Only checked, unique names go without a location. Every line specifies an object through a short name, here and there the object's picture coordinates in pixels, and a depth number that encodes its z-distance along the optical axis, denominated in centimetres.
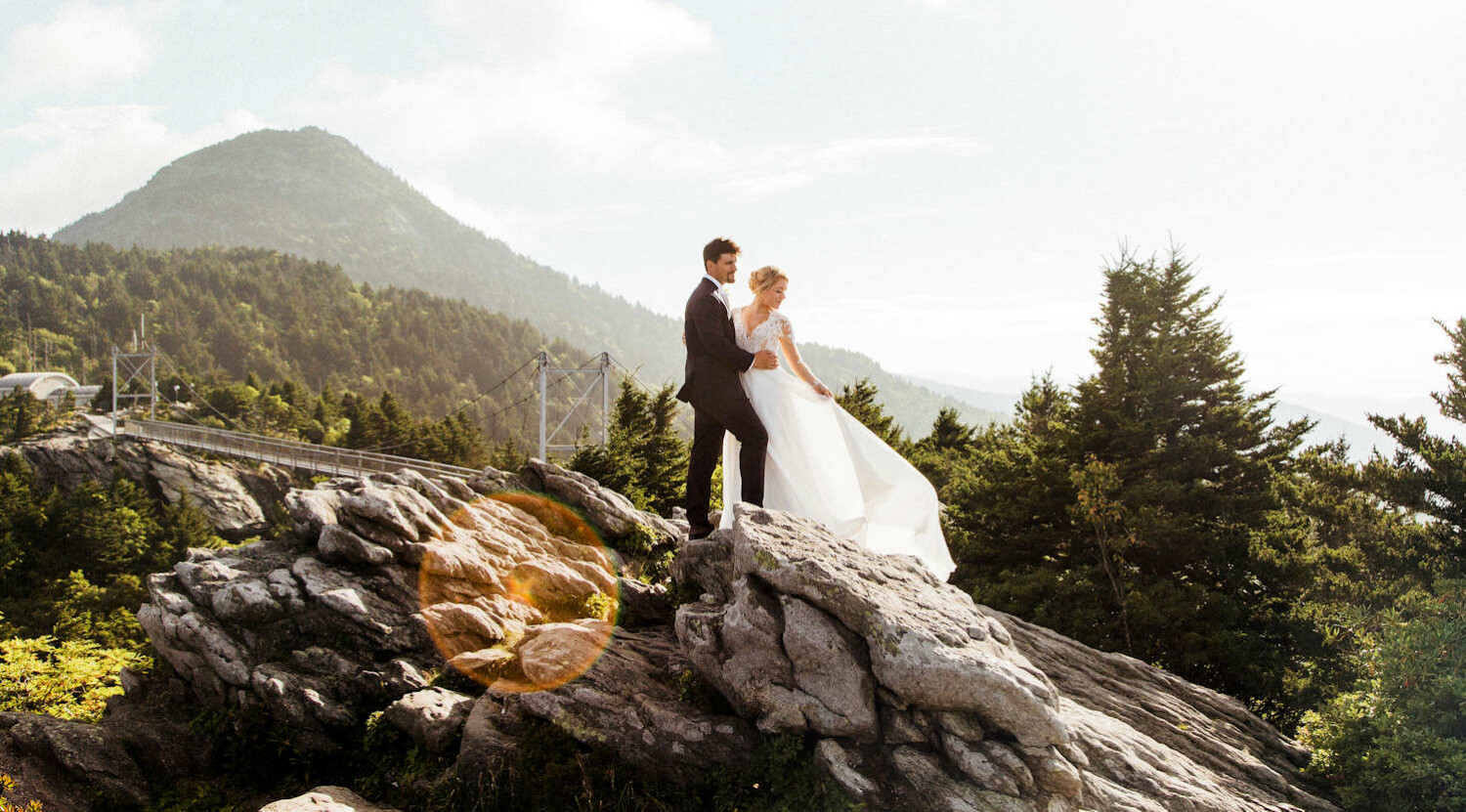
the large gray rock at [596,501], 1088
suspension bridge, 2756
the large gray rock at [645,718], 612
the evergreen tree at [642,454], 1834
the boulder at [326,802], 633
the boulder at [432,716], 712
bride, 753
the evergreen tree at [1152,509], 1794
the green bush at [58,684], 1493
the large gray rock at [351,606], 805
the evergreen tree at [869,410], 3466
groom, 698
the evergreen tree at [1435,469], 1355
